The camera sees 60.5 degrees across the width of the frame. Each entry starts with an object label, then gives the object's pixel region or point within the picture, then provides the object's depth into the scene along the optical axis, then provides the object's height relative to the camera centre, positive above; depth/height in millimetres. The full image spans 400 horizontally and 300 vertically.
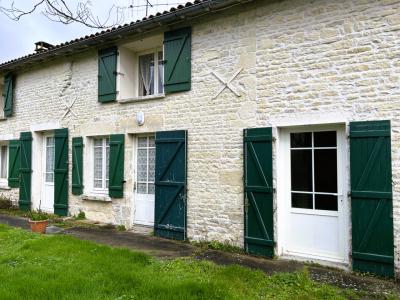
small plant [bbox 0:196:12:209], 10414 -1237
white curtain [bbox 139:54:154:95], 7910 +2186
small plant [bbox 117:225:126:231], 7559 -1420
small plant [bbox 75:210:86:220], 8453 -1295
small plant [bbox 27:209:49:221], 7219 -1158
